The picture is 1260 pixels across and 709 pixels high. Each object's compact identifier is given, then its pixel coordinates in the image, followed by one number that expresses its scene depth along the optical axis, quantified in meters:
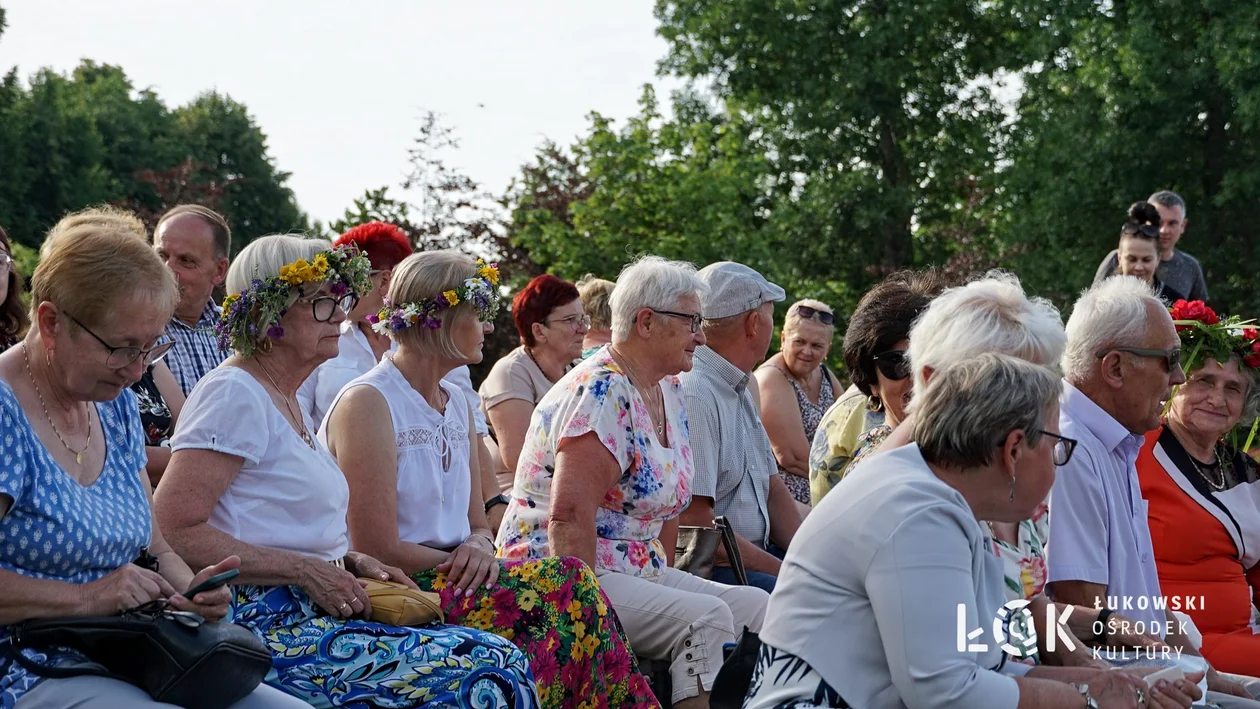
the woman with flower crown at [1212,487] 4.71
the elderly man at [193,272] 5.43
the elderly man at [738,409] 5.59
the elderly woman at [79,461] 3.09
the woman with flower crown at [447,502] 4.24
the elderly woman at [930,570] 2.67
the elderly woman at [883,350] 4.60
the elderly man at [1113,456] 4.02
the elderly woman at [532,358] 6.75
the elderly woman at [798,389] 6.83
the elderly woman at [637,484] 4.54
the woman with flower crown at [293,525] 3.66
